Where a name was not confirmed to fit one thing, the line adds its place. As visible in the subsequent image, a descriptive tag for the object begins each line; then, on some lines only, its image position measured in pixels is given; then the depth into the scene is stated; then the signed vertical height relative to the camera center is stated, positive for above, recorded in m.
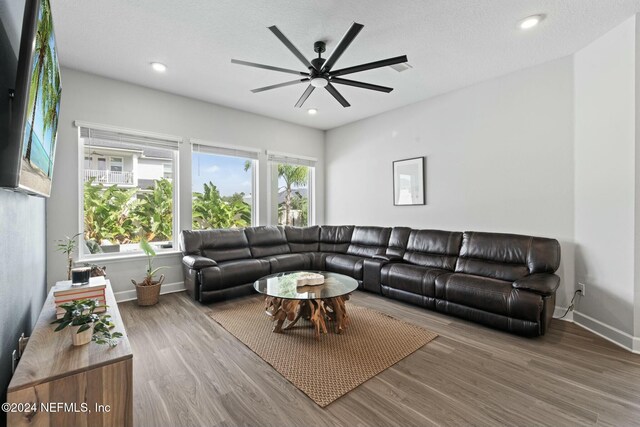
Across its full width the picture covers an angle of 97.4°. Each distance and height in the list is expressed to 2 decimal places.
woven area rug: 2.05 -1.21
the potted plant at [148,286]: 3.56 -0.94
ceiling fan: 2.16 +1.30
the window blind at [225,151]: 4.52 +1.05
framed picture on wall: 4.54 +0.51
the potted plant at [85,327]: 1.32 -0.56
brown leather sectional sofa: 2.81 -0.72
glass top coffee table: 2.71 -0.91
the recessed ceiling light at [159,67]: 3.31 +1.75
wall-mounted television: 0.98 +0.43
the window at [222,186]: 4.59 +0.45
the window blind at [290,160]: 5.42 +1.08
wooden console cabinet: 1.05 -0.69
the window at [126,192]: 3.68 +0.29
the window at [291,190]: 5.48 +0.46
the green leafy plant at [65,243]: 3.32 -0.37
